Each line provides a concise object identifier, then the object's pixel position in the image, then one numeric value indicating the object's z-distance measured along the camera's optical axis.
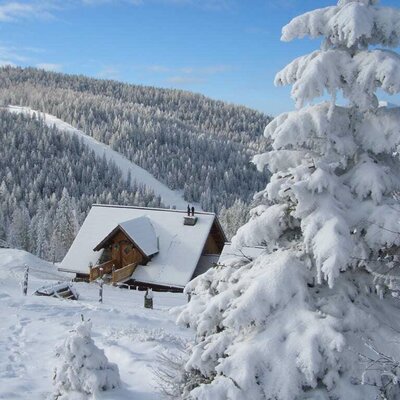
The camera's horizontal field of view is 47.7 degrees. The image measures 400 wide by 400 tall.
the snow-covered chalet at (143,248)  29.11
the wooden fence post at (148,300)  20.16
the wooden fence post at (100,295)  20.47
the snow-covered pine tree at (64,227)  77.88
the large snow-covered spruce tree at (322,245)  5.61
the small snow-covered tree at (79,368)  8.67
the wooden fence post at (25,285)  20.05
